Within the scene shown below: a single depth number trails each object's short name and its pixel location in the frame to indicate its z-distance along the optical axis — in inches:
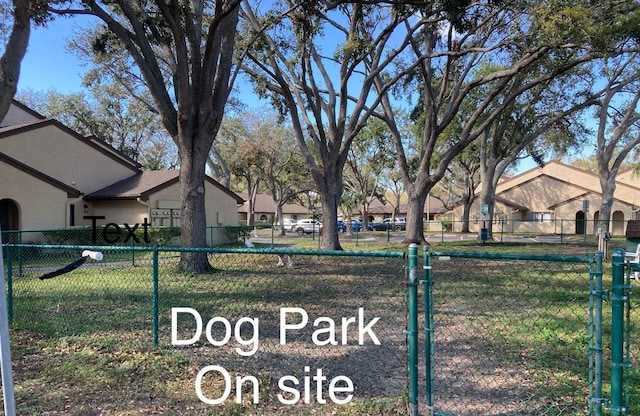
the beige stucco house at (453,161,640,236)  1665.8
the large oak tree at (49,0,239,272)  431.8
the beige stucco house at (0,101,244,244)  709.3
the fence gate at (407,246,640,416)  115.0
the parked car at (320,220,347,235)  1861.7
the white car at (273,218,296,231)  1690.9
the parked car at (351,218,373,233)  1856.5
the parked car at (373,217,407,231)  2021.4
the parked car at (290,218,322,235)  1768.0
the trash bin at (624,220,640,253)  496.4
